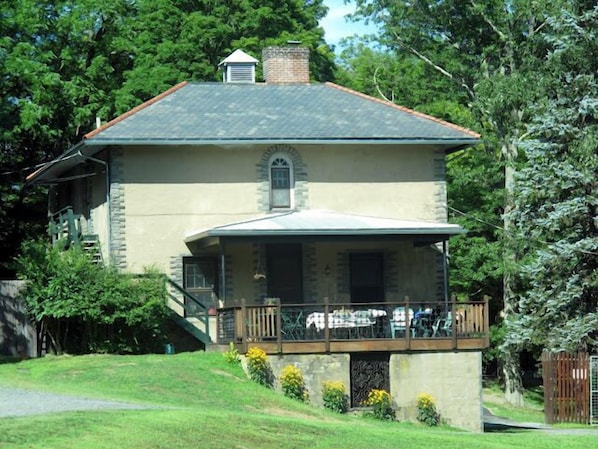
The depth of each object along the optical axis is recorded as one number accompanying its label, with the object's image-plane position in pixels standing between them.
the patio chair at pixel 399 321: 32.62
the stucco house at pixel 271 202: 35.38
